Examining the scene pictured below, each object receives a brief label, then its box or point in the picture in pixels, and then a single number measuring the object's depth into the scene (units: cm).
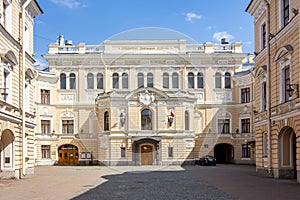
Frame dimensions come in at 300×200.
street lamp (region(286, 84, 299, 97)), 2087
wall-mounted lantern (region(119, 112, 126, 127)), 4653
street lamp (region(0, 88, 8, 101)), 2228
